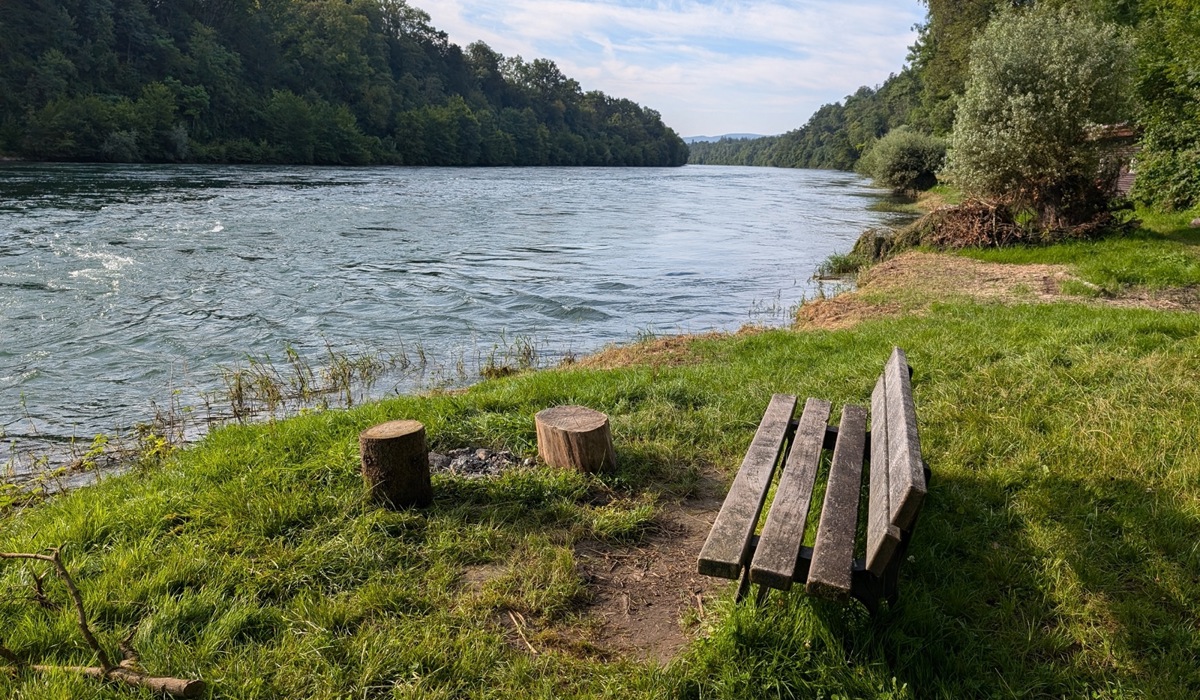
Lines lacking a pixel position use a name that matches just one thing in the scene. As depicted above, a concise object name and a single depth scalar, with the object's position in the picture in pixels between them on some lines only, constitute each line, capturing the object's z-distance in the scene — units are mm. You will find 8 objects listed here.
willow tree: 15266
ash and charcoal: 4902
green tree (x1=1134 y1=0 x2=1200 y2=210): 16531
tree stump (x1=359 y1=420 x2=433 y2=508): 4227
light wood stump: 4734
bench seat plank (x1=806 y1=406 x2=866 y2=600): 2754
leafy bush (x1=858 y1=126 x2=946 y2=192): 40281
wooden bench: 2746
